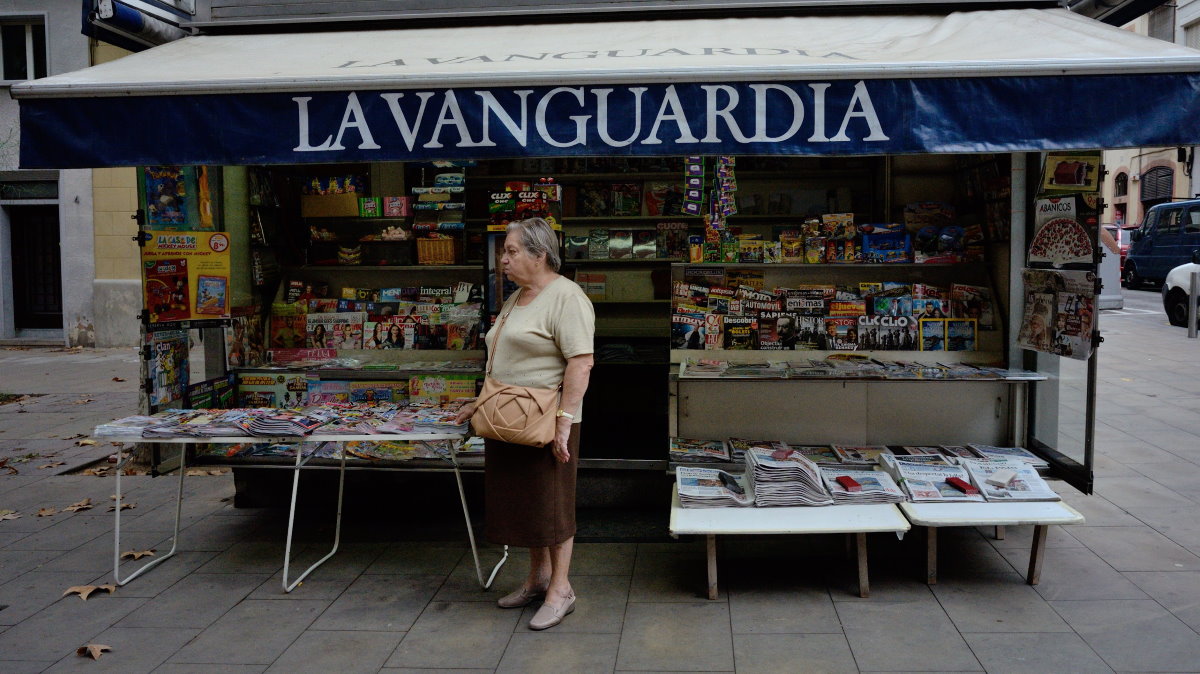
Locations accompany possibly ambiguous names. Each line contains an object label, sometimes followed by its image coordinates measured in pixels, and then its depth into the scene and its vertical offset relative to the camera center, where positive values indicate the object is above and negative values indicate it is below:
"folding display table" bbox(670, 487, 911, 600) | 4.01 -1.10
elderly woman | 3.83 -0.44
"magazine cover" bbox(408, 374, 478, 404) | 5.66 -0.68
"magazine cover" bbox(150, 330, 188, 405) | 5.05 -0.50
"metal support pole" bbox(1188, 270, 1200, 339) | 12.97 -0.41
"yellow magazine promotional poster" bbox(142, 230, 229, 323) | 5.12 +0.03
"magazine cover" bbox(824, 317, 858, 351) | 5.55 -0.34
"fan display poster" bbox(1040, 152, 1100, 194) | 4.71 +0.55
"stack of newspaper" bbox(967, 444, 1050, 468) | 4.81 -0.95
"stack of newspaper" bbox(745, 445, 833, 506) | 4.26 -0.98
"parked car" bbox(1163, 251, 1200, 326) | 14.50 -0.26
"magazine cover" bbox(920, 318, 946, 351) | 5.44 -0.34
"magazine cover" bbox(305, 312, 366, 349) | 6.07 -0.34
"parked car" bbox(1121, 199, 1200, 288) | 19.17 +0.78
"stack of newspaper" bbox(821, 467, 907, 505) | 4.29 -1.02
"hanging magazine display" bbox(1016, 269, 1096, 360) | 4.56 -0.19
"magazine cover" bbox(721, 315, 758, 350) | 5.61 -0.33
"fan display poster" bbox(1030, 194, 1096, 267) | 4.71 +0.23
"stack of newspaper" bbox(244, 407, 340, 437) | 4.32 -0.70
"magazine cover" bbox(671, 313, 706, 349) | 5.59 -0.32
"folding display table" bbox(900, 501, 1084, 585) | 4.06 -1.08
